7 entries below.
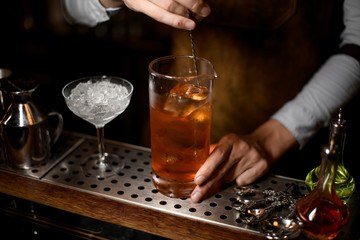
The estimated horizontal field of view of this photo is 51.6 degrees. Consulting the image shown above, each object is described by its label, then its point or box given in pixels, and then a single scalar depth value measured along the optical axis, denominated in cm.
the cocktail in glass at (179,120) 108
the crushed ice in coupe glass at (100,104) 119
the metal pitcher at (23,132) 127
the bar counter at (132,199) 108
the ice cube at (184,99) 107
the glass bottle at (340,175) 95
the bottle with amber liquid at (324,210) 98
